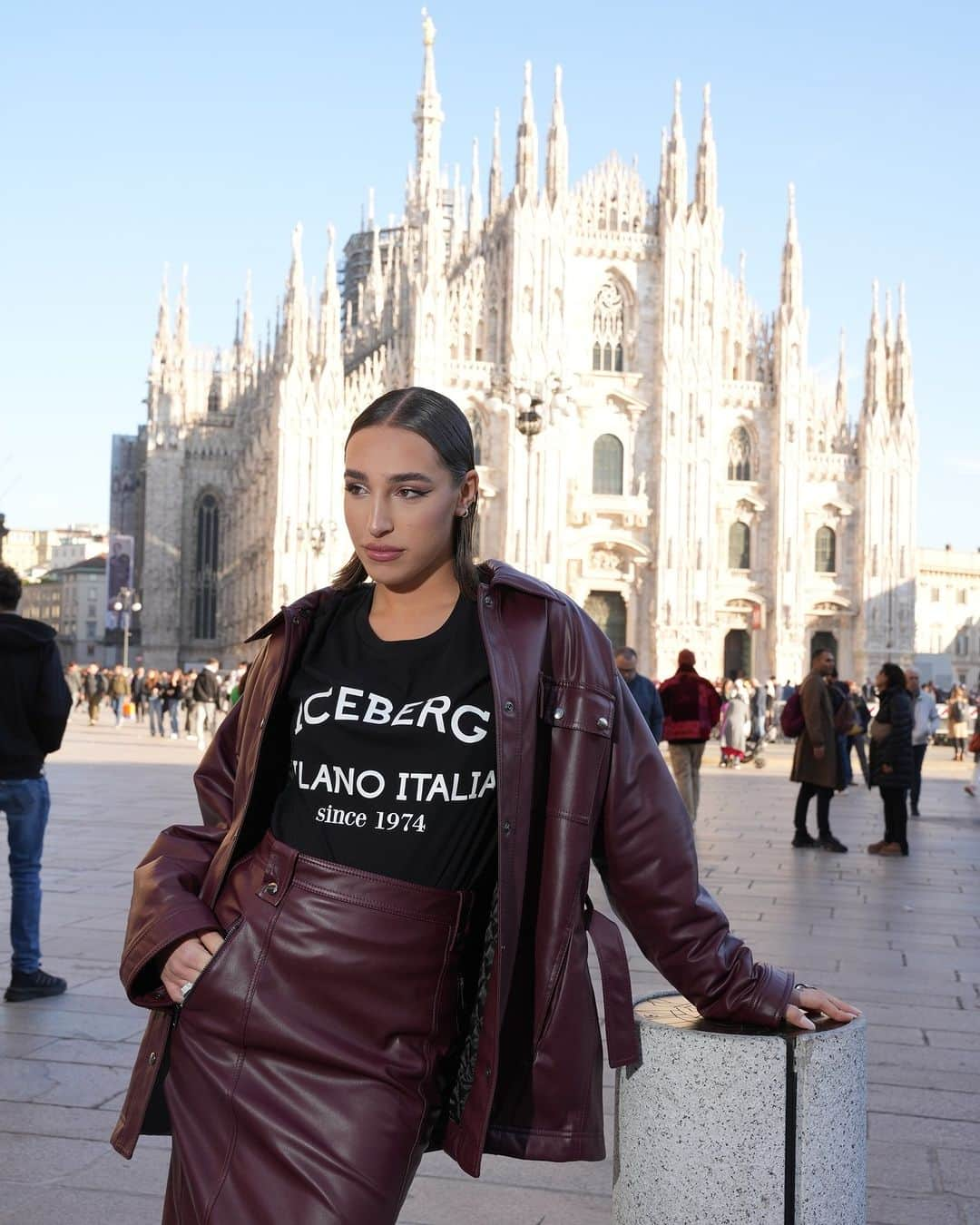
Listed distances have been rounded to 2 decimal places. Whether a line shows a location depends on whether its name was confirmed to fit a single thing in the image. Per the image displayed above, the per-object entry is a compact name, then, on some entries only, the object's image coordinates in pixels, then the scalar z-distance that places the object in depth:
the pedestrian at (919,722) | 14.38
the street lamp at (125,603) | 43.03
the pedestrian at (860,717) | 19.27
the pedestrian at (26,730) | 5.35
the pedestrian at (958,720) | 24.39
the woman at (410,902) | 1.92
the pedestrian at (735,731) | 20.39
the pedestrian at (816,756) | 10.75
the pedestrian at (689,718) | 10.95
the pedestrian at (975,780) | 14.73
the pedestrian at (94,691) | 31.77
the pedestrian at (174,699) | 27.22
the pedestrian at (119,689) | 30.16
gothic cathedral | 41.22
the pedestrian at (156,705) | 28.34
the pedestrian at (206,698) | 20.98
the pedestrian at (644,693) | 10.19
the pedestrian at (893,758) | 10.48
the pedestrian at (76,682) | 44.25
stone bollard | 2.10
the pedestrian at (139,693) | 34.16
